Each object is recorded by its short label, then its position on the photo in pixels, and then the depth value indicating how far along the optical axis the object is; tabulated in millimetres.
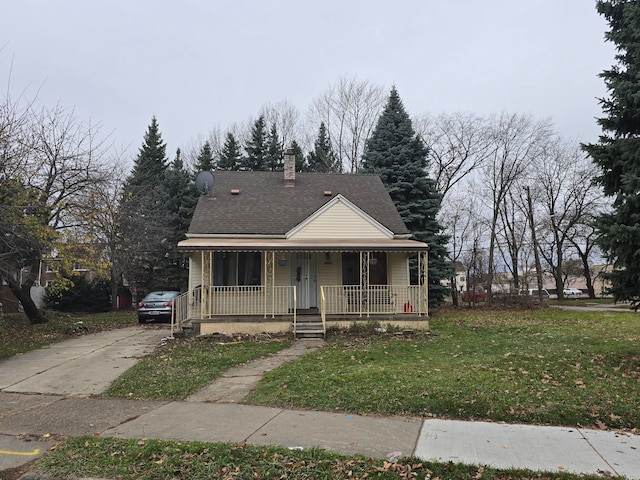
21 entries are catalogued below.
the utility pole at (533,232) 30544
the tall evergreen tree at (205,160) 36656
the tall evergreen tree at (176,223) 31594
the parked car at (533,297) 26028
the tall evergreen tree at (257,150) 38875
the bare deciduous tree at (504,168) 30578
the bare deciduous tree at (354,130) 35062
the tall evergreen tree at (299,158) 37688
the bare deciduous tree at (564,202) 35625
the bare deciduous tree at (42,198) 13266
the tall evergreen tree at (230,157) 38625
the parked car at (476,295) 28292
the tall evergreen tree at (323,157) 36969
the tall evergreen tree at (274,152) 38656
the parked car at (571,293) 57181
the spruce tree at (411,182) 23234
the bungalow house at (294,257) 14172
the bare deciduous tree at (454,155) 30562
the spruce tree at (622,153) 7445
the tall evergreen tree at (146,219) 25703
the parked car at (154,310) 18875
